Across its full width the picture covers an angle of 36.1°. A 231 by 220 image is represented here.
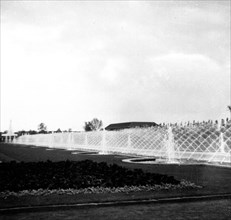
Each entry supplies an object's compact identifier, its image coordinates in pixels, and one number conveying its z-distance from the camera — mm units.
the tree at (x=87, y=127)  104875
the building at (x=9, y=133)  99569
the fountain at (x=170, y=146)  17719
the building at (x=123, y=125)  105200
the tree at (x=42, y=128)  134750
